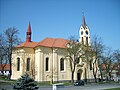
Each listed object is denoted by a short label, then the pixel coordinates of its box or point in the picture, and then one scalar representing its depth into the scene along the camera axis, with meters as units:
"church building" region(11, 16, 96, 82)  34.78
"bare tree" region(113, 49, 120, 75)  39.40
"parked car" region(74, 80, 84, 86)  29.67
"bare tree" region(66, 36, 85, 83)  34.58
